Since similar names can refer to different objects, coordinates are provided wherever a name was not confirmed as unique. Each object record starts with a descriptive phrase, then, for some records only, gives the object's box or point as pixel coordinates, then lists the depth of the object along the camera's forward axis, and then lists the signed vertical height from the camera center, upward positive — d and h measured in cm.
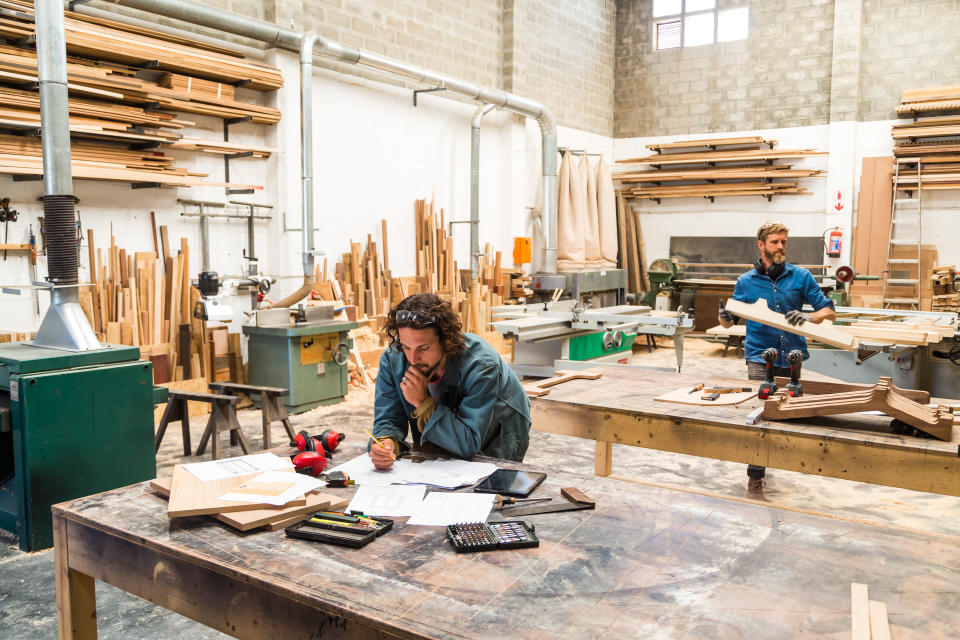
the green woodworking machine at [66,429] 294 -73
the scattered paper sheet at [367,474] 195 -59
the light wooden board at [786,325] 315 -31
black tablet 185 -58
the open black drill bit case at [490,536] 152 -59
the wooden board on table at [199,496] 165 -56
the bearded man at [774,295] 380 -22
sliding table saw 520 -56
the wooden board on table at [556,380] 316 -58
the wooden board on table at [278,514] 161 -58
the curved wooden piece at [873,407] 240 -52
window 977 +303
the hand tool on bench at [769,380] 293 -52
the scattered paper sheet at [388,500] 174 -59
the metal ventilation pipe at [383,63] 491 +154
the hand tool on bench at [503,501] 178 -59
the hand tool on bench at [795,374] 284 -48
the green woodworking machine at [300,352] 531 -73
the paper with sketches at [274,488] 172 -57
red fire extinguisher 891 +13
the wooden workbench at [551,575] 125 -60
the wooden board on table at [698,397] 294 -58
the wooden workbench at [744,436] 230 -63
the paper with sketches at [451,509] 168 -60
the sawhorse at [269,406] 429 -90
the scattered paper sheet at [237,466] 193 -58
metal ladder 835 +21
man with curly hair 219 -43
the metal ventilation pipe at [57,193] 305 +24
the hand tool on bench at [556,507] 173 -59
